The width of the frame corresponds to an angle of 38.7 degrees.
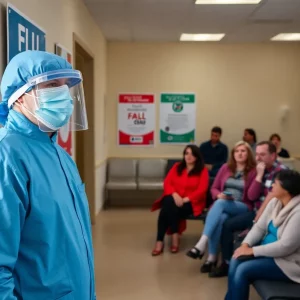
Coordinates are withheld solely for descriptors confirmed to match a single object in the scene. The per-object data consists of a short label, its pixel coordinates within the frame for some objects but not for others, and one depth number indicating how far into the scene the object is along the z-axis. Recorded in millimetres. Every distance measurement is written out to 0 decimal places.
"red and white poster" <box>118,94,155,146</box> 7695
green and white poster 7719
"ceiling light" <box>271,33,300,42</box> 6879
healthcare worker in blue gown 1271
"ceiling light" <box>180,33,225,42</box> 6832
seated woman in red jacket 4898
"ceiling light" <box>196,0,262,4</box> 4876
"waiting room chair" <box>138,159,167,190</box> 7465
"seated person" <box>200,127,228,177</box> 7266
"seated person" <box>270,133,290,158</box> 7387
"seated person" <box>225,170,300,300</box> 2867
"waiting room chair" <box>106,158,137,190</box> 7301
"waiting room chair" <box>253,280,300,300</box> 2641
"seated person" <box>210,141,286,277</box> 4082
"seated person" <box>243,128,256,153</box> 7375
